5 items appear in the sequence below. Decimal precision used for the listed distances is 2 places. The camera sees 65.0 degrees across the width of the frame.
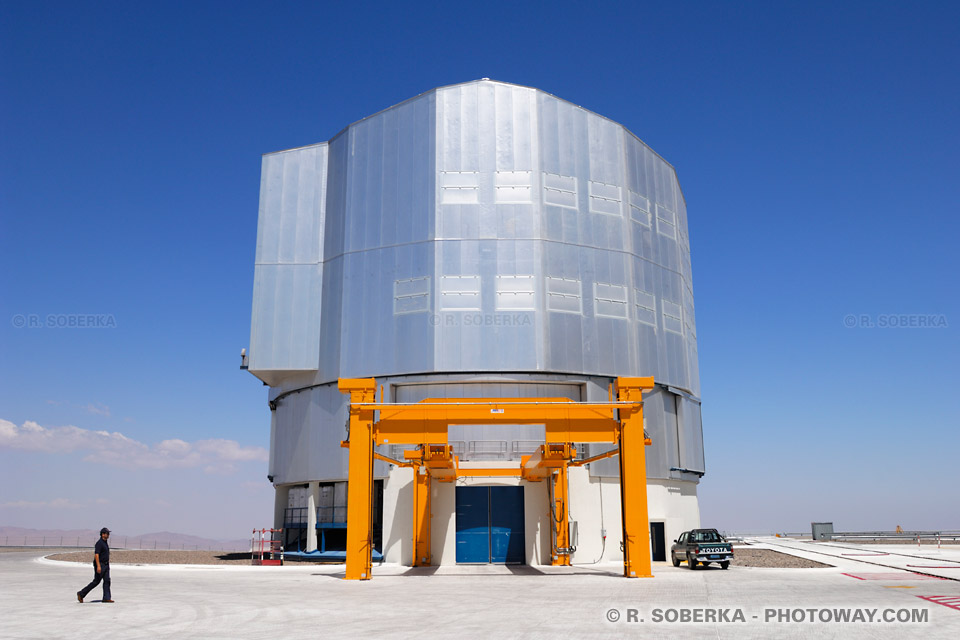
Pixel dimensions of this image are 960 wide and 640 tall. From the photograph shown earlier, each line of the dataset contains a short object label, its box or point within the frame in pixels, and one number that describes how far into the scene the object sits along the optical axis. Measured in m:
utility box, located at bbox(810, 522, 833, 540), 73.94
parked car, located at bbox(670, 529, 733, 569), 31.25
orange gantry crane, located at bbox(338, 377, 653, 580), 25.78
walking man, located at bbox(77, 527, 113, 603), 17.64
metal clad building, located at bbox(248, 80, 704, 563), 38.19
